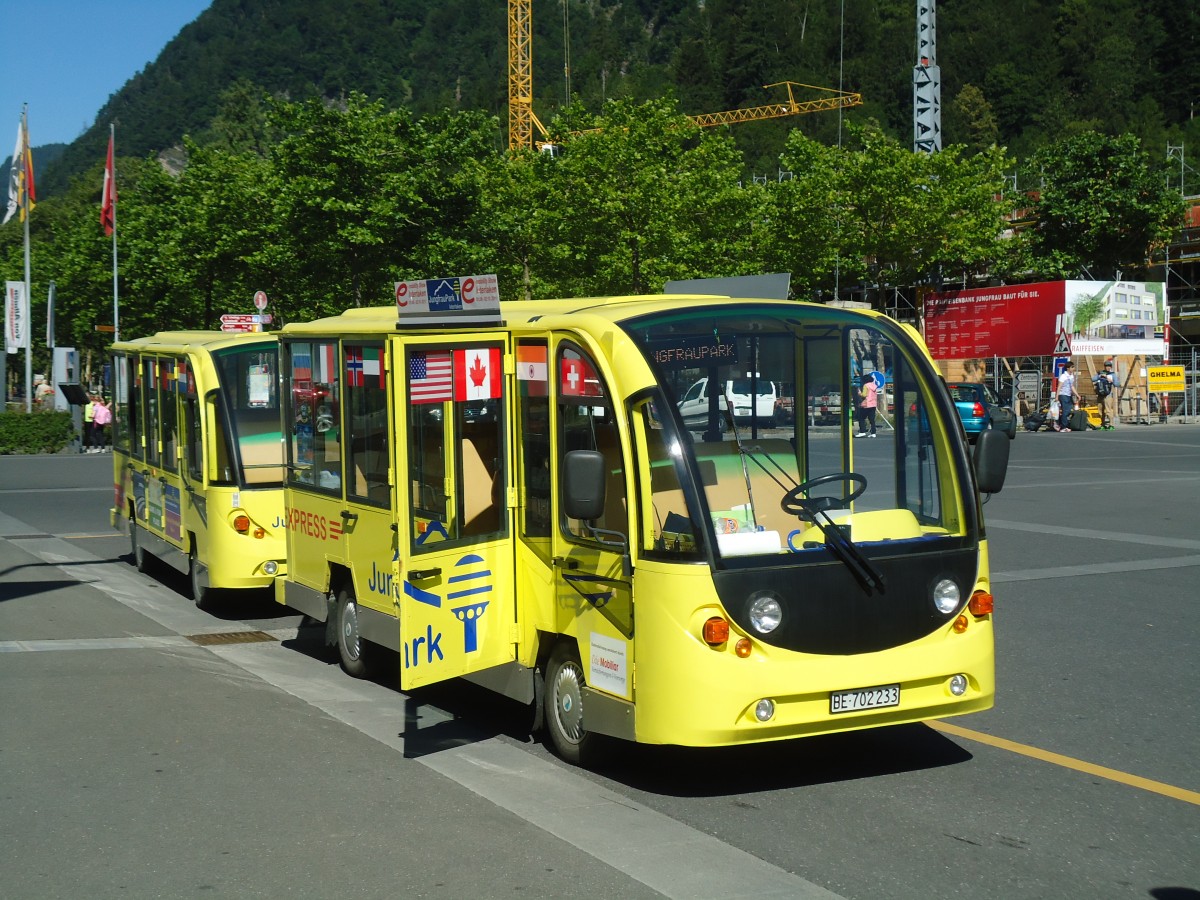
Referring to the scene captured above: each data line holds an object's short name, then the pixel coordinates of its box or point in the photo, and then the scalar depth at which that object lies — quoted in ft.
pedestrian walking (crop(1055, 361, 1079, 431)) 129.18
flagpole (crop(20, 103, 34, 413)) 126.45
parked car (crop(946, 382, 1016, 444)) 119.14
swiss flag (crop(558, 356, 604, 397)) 22.48
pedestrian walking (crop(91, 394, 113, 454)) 122.83
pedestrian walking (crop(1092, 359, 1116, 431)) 134.21
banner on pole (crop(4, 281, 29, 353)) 147.74
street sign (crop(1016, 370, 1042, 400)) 146.10
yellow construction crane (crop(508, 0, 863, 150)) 359.66
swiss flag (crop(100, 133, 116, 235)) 128.47
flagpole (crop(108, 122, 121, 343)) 141.63
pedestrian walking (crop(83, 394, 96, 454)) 123.95
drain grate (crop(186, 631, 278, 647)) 36.47
